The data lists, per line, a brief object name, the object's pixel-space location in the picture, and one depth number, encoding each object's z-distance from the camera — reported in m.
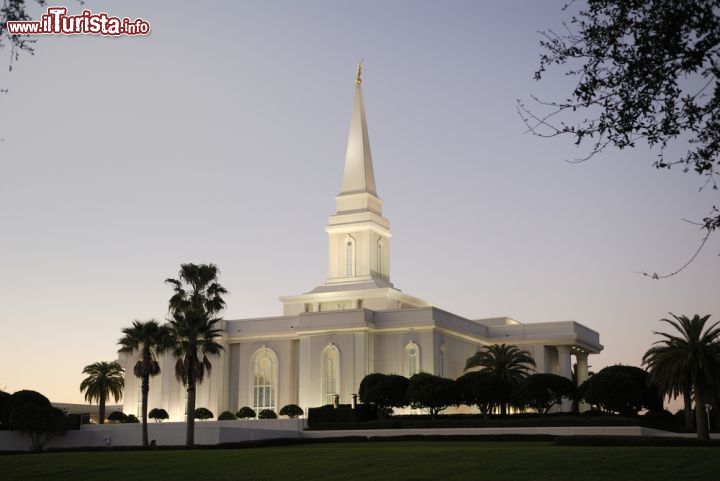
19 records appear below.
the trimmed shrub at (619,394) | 56.31
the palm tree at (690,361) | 45.69
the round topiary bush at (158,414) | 72.00
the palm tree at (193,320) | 49.09
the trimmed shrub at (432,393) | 58.53
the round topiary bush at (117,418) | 68.44
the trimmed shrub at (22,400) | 54.25
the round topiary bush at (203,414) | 70.50
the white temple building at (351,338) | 69.56
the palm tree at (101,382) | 74.06
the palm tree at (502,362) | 62.88
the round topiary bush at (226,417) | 69.94
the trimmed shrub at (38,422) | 51.44
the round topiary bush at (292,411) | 67.06
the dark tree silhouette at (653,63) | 14.77
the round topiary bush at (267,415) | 68.75
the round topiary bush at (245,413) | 69.56
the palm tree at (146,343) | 50.59
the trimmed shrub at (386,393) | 60.70
